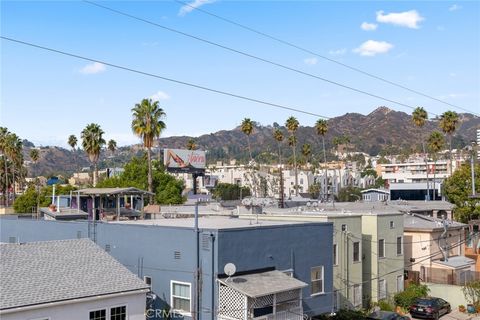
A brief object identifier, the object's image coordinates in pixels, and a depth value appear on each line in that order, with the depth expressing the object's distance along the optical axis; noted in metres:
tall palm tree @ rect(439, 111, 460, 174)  88.94
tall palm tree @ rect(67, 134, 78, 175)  104.26
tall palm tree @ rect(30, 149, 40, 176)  117.42
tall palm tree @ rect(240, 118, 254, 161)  106.83
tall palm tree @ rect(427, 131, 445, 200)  96.25
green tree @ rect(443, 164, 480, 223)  63.75
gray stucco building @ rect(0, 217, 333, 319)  23.02
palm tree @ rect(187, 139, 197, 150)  130.75
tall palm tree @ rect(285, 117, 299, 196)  104.19
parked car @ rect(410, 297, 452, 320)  34.16
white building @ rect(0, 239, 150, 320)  19.12
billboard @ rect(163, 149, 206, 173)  114.56
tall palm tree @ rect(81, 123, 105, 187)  79.56
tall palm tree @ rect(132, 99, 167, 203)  66.88
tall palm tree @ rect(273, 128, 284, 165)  117.75
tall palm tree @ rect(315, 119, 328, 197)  106.38
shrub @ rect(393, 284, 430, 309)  36.34
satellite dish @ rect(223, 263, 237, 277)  22.48
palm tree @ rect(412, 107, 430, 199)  97.31
